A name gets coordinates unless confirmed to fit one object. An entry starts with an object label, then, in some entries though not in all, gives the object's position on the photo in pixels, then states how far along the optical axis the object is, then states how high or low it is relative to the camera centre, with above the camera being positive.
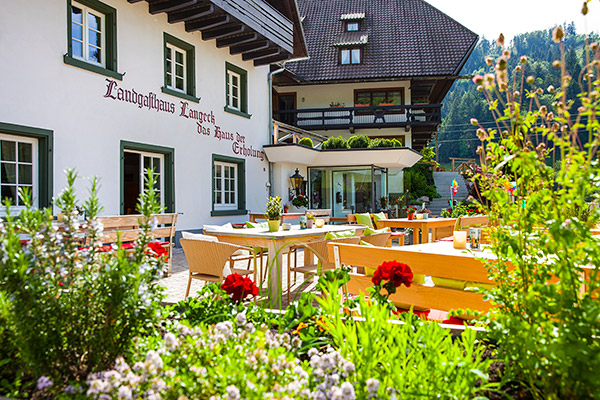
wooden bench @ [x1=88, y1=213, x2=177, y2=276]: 5.91 -0.33
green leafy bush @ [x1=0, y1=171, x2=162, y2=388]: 1.50 -0.30
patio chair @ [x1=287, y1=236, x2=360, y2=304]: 4.23 -0.48
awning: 14.06 +1.29
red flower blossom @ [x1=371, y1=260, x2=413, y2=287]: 2.28 -0.36
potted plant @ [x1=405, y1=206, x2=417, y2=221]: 9.24 -0.30
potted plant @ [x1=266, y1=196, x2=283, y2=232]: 5.63 -0.15
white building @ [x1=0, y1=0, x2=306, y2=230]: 6.95 +1.92
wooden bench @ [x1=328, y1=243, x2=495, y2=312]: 2.78 -0.44
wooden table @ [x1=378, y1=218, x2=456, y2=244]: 8.59 -0.46
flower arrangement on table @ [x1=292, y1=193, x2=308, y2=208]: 13.63 -0.03
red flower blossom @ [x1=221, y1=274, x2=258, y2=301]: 2.35 -0.43
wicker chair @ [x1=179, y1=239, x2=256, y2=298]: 4.42 -0.53
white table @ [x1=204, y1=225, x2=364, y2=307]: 4.98 -0.39
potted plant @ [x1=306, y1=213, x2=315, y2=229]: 6.49 -0.27
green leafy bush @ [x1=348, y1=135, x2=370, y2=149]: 14.88 +1.76
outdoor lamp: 13.73 +0.58
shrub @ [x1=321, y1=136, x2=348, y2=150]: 15.02 +1.76
